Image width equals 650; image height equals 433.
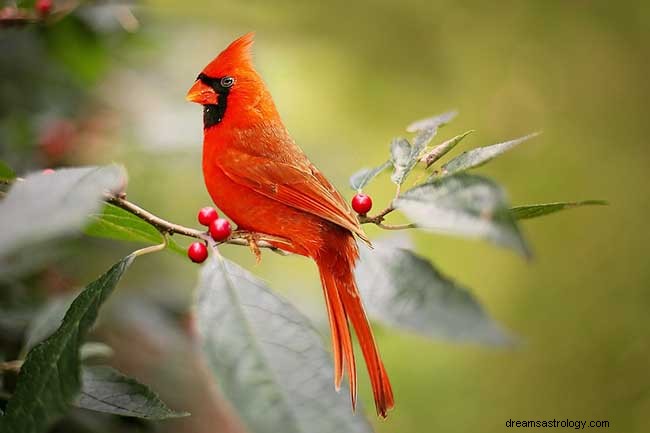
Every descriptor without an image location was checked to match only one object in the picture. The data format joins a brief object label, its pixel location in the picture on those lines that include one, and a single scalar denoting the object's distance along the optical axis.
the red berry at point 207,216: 1.29
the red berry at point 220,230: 1.28
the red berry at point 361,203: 1.29
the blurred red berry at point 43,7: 1.53
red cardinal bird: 1.26
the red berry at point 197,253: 1.28
